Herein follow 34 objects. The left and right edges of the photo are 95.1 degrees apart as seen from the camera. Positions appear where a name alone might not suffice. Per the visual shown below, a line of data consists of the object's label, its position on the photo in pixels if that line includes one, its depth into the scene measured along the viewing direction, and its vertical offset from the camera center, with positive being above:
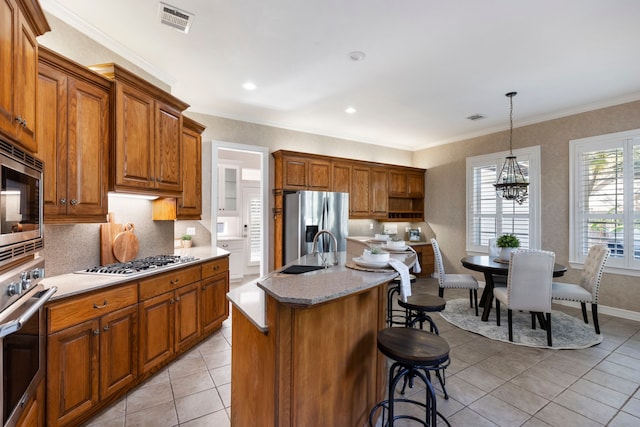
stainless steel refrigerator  4.63 -0.14
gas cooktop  2.25 -0.46
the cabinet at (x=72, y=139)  1.91 +0.51
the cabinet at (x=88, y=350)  1.72 -0.91
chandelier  3.87 +0.62
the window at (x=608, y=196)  3.82 +0.22
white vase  3.84 -0.55
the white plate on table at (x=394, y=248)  2.79 -0.35
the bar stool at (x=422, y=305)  2.36 -0.76
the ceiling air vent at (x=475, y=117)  4.67 +1.55
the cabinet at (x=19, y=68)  1.18 +0.64
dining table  3.46 -0.69
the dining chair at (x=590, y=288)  3.33 -0.91
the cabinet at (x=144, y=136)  2.33 +0.67
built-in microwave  1.12 +0.03
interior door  6.52 -0.30
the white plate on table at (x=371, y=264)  1.93 -0.34
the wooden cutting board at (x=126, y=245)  2.62 -0.31
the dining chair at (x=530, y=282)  3.09 -0.75
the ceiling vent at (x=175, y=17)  2.26 +1.56
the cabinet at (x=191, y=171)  3.29 +0.48
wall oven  1.08 -0.55
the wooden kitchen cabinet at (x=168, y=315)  2.33 -0.92
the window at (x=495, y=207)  4.77 +0.10
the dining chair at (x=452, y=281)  3.96 -0.94
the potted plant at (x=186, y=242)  3.96 -0.41
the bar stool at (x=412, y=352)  1.54 -0.76
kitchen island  1.34 -0.72
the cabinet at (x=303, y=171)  4.80 +0.70
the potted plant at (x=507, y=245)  3.83 -0.43
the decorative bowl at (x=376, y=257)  1.94 -0.30
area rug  3.17 -1.40
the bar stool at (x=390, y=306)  2.91 -0.99
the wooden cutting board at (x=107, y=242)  2.56 -0.27
